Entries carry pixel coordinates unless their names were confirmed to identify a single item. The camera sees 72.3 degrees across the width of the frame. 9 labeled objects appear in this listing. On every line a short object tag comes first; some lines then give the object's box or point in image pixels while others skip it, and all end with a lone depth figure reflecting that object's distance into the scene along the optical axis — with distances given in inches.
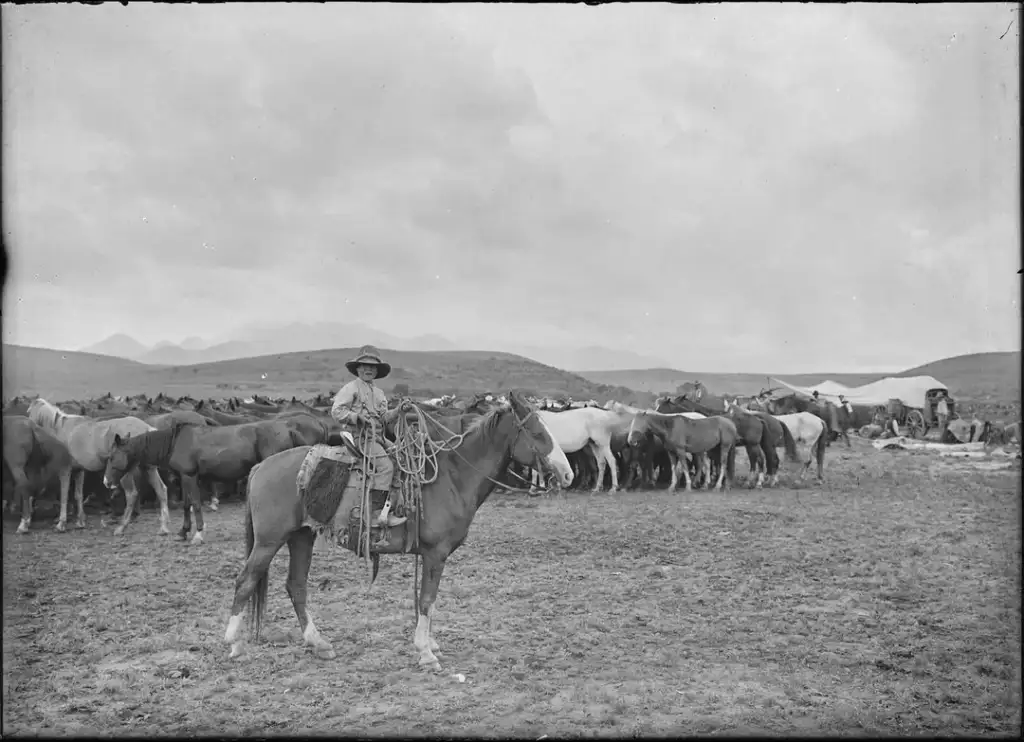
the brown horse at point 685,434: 644.1
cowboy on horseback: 223.5
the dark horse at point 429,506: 222.5
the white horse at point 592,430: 647.8
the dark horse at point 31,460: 416.5
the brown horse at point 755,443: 661.9
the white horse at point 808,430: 707.4
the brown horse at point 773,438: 668.7
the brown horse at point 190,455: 419.5
